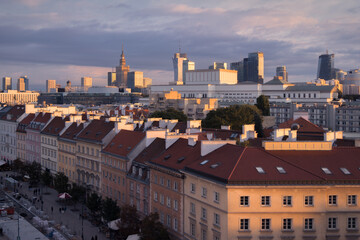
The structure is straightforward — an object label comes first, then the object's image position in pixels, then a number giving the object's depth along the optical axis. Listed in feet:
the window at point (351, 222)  146.00
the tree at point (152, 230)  165.48
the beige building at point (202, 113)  644.27
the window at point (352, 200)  146.61
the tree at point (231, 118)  390.42
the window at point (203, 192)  155.22
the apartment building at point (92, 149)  265.34
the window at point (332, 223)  145.92
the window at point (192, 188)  162.85
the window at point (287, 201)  144.55
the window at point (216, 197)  147.54
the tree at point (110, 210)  214.28
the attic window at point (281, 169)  148.05
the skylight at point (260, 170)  147.35
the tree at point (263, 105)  605.73
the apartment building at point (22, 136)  399.11
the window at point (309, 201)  144.97
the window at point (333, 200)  146.30
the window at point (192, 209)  162.53
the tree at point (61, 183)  281.13
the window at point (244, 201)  143.54
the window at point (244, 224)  143.33
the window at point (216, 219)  147.64
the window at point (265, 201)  144.36
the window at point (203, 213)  155.12
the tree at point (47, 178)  314.14
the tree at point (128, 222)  186.70
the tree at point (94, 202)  235.81
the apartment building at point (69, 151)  304.09
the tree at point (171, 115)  462.19
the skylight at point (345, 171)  149.69
